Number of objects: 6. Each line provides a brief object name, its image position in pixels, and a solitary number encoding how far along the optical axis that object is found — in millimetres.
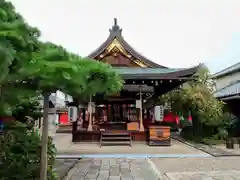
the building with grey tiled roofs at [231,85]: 11764
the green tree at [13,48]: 1669
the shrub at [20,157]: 3459
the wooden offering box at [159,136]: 9247
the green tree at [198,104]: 10041
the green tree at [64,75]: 2655
